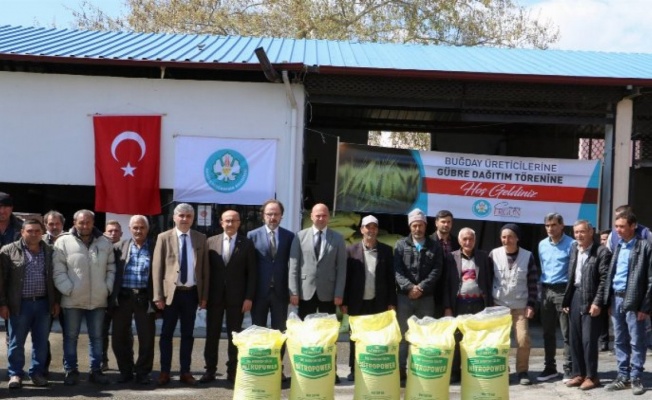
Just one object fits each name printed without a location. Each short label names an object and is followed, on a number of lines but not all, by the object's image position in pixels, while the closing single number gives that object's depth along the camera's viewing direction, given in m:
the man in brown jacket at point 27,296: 8.02
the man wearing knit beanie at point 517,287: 8.82
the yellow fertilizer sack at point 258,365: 6.81
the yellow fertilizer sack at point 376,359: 6.86
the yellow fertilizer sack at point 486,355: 6.86
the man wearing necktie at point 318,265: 8.45
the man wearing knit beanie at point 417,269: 8.54
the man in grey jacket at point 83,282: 8.25
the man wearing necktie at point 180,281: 8.34
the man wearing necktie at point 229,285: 8.47
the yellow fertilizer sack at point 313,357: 6.76
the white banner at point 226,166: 11.79
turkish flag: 11.78
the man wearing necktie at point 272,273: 8.58
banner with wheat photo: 12.12
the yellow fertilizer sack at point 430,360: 6.80
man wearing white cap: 8.66
